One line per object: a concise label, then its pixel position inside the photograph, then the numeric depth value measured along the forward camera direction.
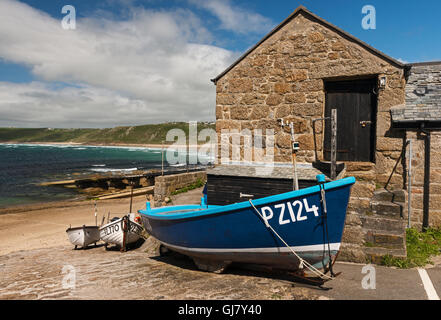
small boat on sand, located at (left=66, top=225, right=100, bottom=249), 9.85
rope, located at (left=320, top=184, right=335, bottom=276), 4.16
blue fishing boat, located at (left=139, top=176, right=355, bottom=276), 4.24
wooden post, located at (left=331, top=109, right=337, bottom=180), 6.16
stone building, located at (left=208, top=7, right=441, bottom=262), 6.27
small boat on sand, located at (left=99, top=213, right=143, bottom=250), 8.80
